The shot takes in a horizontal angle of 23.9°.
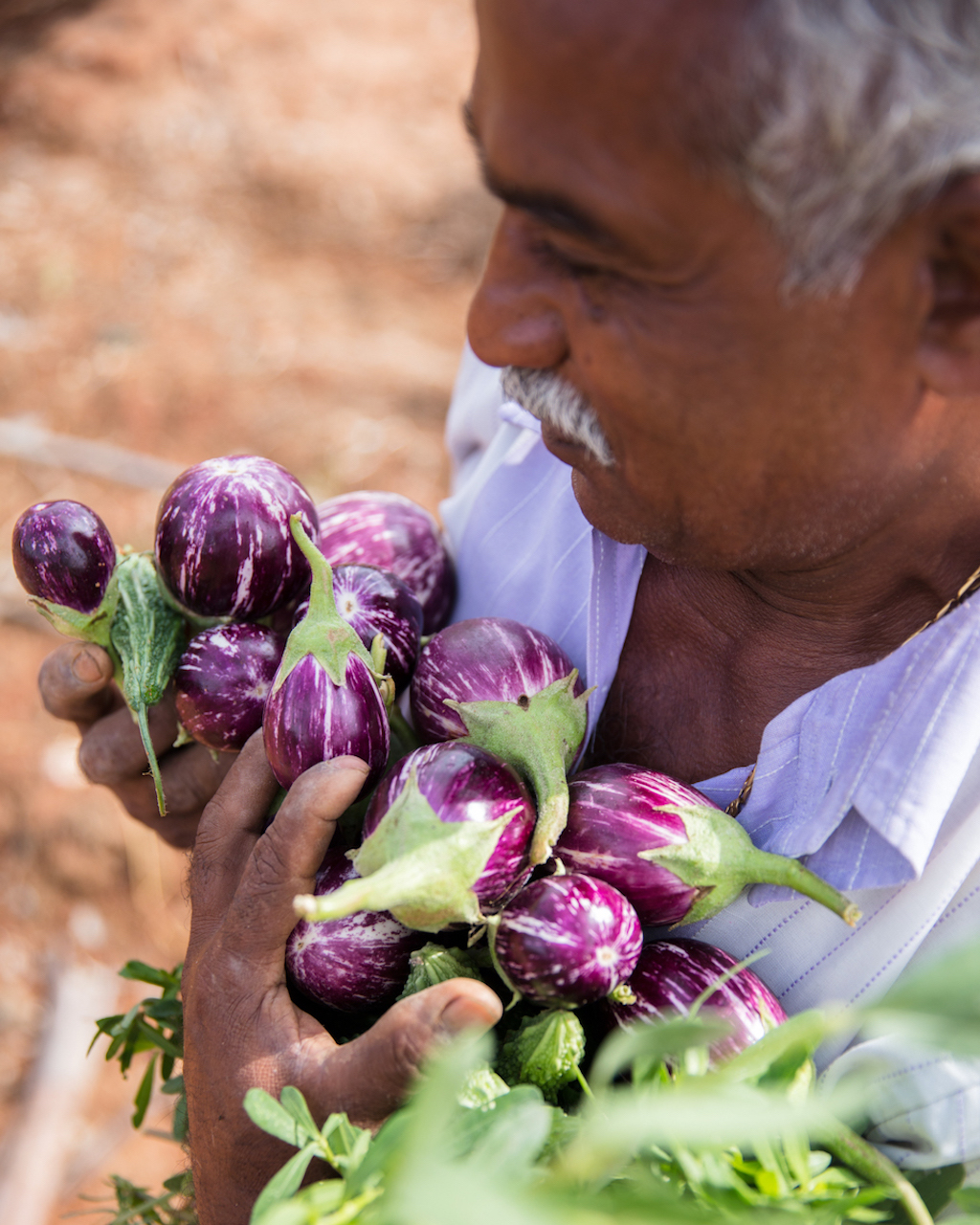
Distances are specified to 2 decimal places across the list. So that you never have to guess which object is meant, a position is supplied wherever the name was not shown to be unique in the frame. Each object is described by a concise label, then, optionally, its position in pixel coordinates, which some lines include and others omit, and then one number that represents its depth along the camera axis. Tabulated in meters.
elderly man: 0.67
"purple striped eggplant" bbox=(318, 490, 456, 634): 0.85
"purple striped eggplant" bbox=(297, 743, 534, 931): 0.68
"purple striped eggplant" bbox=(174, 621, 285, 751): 0.77
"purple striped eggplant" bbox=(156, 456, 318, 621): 0.78
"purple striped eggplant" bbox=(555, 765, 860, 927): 0.72
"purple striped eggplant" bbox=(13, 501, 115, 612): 0.78
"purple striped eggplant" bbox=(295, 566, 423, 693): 0.78
